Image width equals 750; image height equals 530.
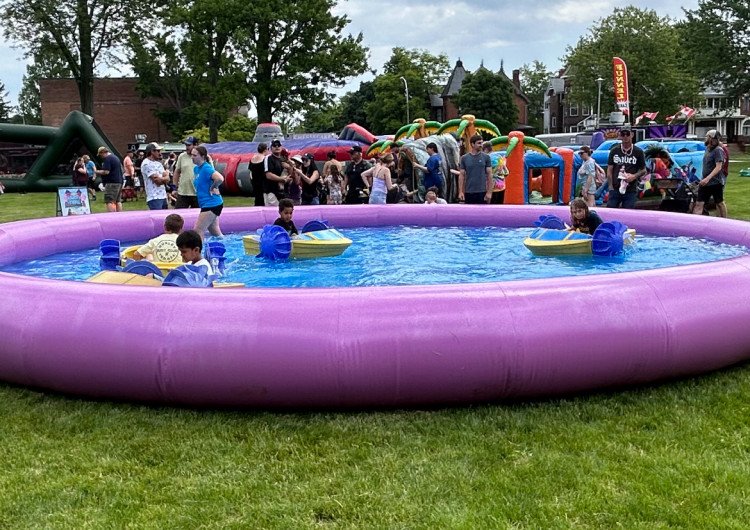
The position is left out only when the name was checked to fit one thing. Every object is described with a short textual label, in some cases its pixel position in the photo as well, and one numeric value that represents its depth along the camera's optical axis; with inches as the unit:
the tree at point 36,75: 1689.2
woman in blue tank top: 341.4
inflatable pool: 165.9
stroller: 517.3
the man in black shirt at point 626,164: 398.6
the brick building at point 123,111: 2054.6
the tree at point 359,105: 2610.7
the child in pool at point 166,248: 282.5
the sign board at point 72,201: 516.7
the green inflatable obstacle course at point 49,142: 949.8
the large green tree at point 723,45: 1870.1
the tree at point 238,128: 1723.7
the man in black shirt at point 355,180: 539.8
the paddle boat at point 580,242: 339.6
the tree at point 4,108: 2691.9
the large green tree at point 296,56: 1573.6
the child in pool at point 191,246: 232.2
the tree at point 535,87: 3614.7
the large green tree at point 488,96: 2426.2
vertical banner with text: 1376.7
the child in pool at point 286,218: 351.3
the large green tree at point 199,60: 1561.3
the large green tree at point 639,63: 1918.1
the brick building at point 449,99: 2839.6
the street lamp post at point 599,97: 1873.8
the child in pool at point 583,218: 343.3
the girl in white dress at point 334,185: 571.5
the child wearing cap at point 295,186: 483.0
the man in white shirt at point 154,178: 456.8
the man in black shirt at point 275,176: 449.1
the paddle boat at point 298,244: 353.7
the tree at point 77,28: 1608.0
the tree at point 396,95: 2380.7
